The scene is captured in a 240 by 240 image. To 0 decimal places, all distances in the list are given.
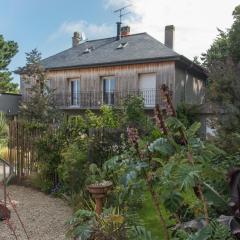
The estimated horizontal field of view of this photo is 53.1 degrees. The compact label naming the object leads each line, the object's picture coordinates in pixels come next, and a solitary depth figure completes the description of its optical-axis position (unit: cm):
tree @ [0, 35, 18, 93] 2388
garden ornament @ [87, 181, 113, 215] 385
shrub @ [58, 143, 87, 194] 545
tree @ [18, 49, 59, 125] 1310
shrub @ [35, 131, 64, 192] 631
